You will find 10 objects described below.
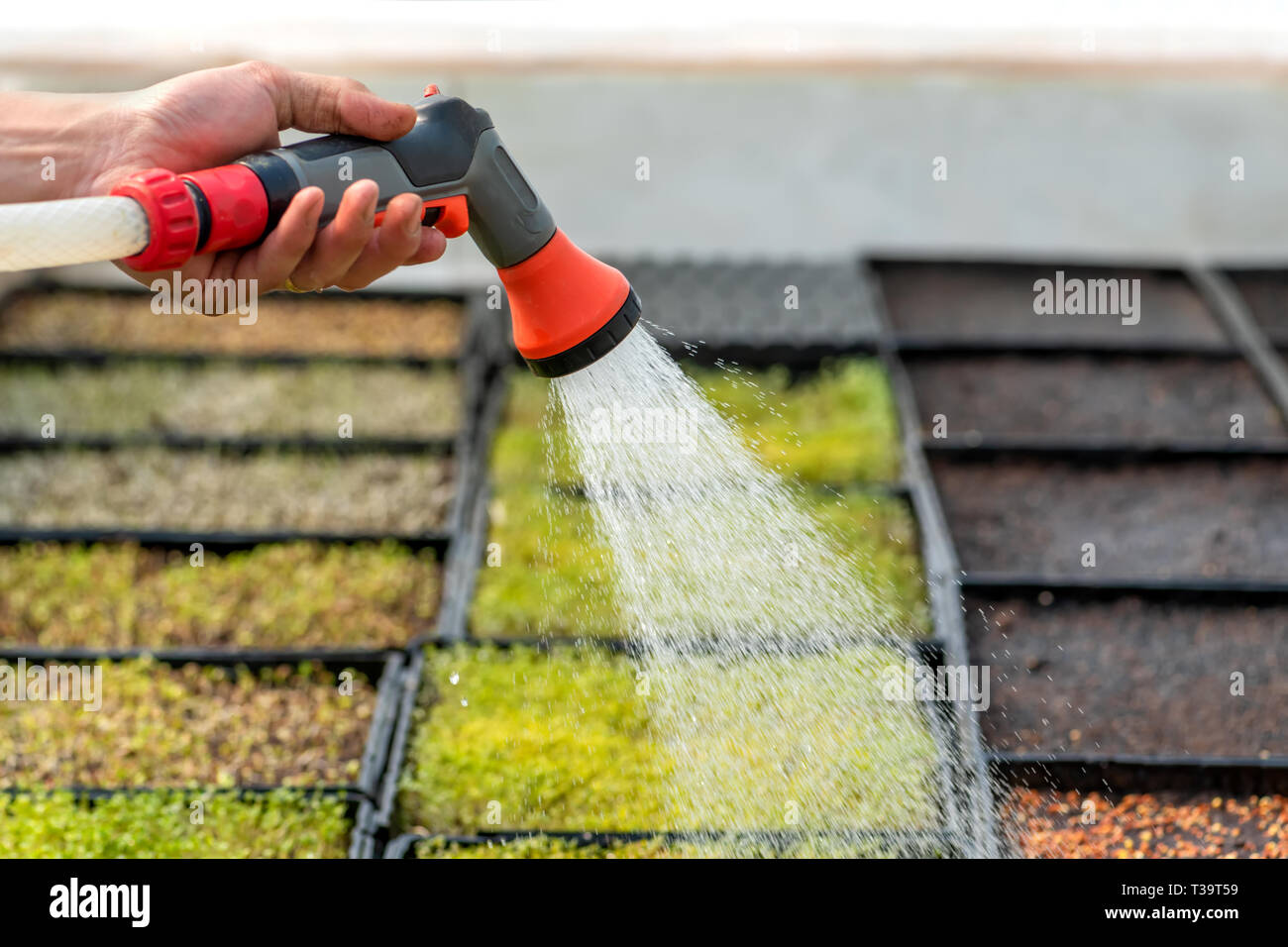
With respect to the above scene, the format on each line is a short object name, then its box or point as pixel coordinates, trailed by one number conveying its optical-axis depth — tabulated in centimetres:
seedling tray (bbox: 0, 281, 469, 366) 358
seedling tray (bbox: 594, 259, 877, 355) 359
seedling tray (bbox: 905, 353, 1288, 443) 326
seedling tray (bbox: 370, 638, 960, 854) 205
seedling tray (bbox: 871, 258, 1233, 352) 362
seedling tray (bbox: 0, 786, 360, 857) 208
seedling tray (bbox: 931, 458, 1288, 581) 282
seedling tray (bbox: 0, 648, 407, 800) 233
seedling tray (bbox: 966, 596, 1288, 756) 231
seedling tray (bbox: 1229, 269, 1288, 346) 379
